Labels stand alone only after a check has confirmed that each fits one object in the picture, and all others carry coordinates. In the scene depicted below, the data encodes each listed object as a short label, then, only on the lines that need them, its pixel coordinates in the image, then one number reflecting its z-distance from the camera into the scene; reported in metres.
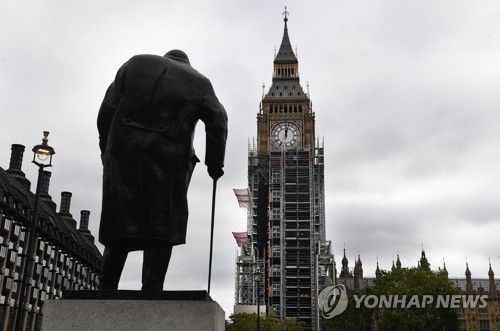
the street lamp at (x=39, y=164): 16.06
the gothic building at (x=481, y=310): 122.94
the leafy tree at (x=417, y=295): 42.59
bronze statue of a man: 7.79
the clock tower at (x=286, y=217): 88.81
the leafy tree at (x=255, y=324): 61.28
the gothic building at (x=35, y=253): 61.31
